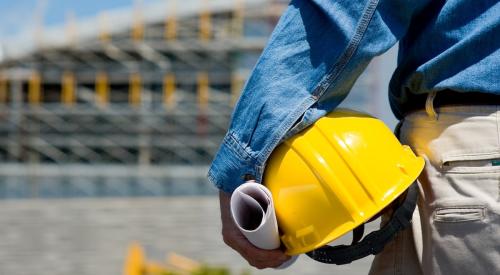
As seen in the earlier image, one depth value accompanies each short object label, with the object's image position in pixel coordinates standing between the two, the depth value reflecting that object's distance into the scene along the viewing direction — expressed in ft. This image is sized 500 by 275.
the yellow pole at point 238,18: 64.95
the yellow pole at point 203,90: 63.52
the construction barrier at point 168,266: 18.87
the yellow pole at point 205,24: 65.46
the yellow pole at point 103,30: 64.75
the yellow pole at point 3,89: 63.84
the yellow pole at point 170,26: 65.72
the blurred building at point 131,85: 62.69
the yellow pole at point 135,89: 63.77
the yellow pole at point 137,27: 65.21
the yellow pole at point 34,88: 64.03
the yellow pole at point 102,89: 64.08
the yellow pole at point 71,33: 63.31
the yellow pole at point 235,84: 62.34
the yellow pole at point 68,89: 65.00
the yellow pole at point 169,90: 63.31
